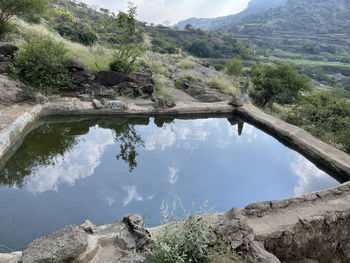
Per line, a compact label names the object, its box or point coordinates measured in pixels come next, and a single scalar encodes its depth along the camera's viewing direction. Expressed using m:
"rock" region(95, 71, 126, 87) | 8.70
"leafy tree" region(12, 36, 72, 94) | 7.39
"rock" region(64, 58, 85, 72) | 8.15
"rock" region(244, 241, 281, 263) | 2.36
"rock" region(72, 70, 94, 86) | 8.25
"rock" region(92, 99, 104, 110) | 7.43
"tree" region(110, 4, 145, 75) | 9.11
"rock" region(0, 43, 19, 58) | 7.50
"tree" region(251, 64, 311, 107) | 11.69
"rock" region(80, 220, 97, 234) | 2.95
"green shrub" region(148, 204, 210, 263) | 2.04
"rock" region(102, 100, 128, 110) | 7.57
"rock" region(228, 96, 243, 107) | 9.08
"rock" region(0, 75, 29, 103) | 6.56
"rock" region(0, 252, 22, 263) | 2.43
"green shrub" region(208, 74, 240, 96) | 11.58
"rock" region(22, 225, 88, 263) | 2.24
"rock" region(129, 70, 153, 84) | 9.32
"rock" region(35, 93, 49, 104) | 6.84
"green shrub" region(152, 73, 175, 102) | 9.38
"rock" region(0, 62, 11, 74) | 7.37
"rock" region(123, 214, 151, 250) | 2.57
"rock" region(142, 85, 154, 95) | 9.27
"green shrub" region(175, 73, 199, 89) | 11.53
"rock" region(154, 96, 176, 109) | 8.12
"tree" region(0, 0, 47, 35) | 8.65
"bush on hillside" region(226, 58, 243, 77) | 17.10
